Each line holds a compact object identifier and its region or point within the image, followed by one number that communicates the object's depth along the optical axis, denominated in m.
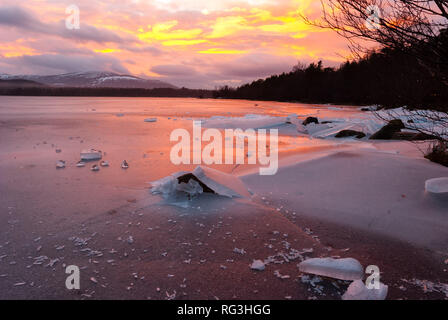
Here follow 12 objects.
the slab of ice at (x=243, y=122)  10.84
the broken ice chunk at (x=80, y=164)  4.55
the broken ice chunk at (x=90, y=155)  4.93
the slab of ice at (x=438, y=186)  3.02
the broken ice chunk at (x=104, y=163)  4.62
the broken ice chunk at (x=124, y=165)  4.54
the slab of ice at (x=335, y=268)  1.79
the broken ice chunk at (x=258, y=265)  1.95
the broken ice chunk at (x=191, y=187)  3.29
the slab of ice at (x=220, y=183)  3.39
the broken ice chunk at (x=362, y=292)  1.62
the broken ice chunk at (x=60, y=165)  4.44
